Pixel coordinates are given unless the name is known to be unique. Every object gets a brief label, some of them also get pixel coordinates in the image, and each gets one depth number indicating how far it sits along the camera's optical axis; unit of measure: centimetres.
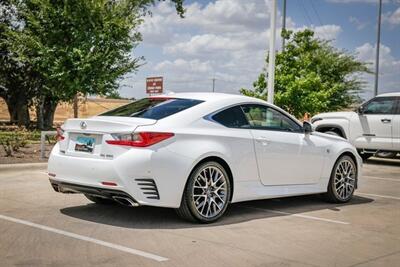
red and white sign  1841
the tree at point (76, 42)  2298
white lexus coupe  678
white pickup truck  1603
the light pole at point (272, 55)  1695
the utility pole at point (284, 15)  3513
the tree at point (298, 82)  2464
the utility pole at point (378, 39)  3903
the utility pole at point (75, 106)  2722
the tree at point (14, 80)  2831
